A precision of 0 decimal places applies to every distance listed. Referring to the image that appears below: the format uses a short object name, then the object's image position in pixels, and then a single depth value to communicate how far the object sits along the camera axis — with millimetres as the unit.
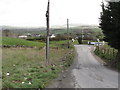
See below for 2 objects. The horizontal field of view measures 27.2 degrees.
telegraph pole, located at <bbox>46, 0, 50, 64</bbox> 23977
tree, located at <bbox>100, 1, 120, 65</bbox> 22375
